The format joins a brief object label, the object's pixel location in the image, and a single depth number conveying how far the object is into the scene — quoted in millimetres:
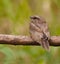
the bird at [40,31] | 6817
